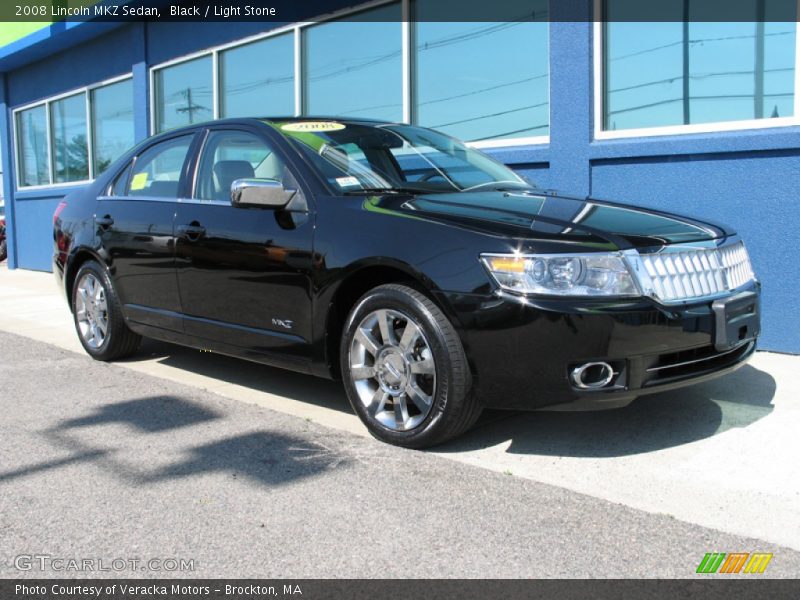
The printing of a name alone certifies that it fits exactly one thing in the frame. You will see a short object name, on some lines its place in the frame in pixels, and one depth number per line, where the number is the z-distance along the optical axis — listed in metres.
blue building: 5.96
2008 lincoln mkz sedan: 3.49
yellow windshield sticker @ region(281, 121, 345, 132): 4.84
